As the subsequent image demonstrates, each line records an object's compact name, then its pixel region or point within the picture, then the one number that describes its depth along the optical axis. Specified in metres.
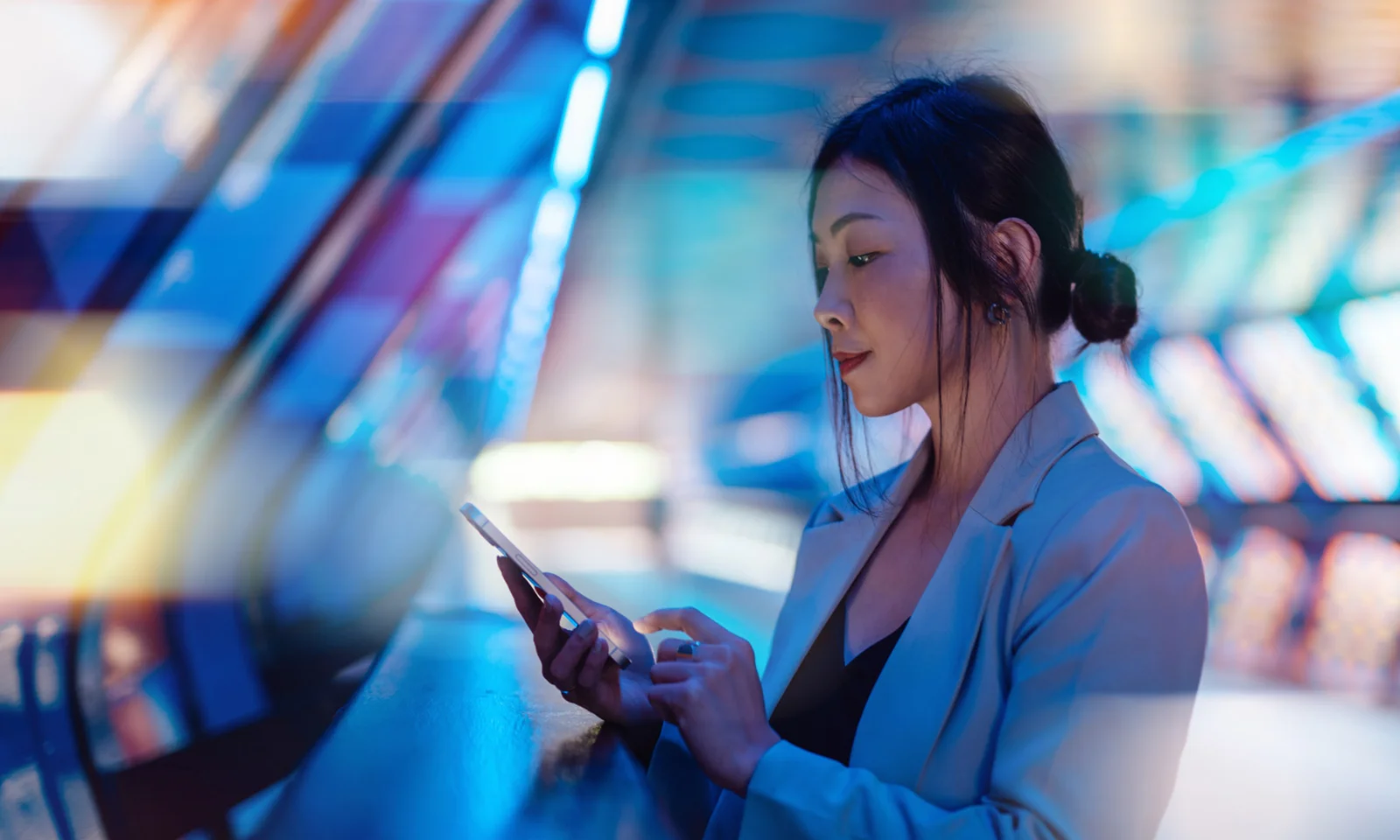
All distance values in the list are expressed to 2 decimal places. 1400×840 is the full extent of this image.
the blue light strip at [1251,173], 9.25
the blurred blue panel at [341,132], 3.18
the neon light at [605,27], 4.19
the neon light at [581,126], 5.01
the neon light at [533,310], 7.89
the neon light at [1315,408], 12.12
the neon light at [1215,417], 13.58
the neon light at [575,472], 22.48
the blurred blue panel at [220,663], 2.01
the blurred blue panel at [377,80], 3.21
